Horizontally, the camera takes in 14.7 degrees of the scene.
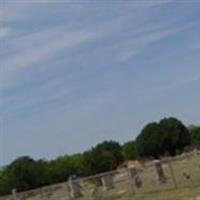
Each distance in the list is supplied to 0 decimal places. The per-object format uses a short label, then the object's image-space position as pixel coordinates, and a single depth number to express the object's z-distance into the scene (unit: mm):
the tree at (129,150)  58462
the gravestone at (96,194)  27114
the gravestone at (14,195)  28625
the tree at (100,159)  46875
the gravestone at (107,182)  28606
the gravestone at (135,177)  27036
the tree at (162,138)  54438
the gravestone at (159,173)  27339
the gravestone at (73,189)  28264
